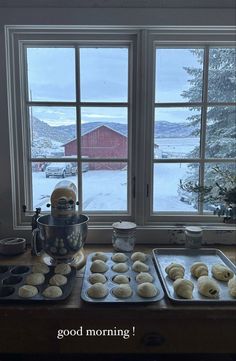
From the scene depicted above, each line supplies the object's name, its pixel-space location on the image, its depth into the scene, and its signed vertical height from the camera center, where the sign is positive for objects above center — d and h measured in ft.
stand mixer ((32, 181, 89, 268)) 3.86 -1.03
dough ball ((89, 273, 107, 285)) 3.57 -1.51
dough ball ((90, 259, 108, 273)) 3.85 -1.48
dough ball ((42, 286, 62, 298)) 3.25 -1.53
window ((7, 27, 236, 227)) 4.80 +0.56
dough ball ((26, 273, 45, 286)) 3.50 -1.50
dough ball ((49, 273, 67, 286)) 3.50 -1.51
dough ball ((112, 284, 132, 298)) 3.26 -1.53
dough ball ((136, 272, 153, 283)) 3.59 -1.51
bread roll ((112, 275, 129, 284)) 3.58 -1.53
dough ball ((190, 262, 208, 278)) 3.78 -1.49
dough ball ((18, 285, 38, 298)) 3.23 -1.52
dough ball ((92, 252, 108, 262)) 4.18 -1.46
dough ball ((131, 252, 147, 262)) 4.19 -1.46
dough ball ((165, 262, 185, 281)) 3.70 -1.49
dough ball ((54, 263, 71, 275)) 3.76 -1.47
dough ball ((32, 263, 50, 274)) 3.75 -1.47
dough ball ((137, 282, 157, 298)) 3.27 -1.52
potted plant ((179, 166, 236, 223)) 4.18 -0.61
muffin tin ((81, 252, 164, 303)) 3.21 -1.56
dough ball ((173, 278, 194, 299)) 3.28 -1.50
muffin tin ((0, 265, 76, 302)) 3.21 -1.55
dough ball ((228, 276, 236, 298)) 3.31 -1.52
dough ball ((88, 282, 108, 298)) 3.26 -1.52
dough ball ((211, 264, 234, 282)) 3.71 -1.50
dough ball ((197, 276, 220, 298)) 3.31 -1.52
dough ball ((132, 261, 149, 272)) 3.87 -1.49
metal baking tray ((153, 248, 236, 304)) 3.61 -1.56
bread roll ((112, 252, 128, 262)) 4.18 -1.48
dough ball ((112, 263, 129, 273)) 3.88 -1.50
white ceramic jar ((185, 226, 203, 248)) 4.59 -1.29
